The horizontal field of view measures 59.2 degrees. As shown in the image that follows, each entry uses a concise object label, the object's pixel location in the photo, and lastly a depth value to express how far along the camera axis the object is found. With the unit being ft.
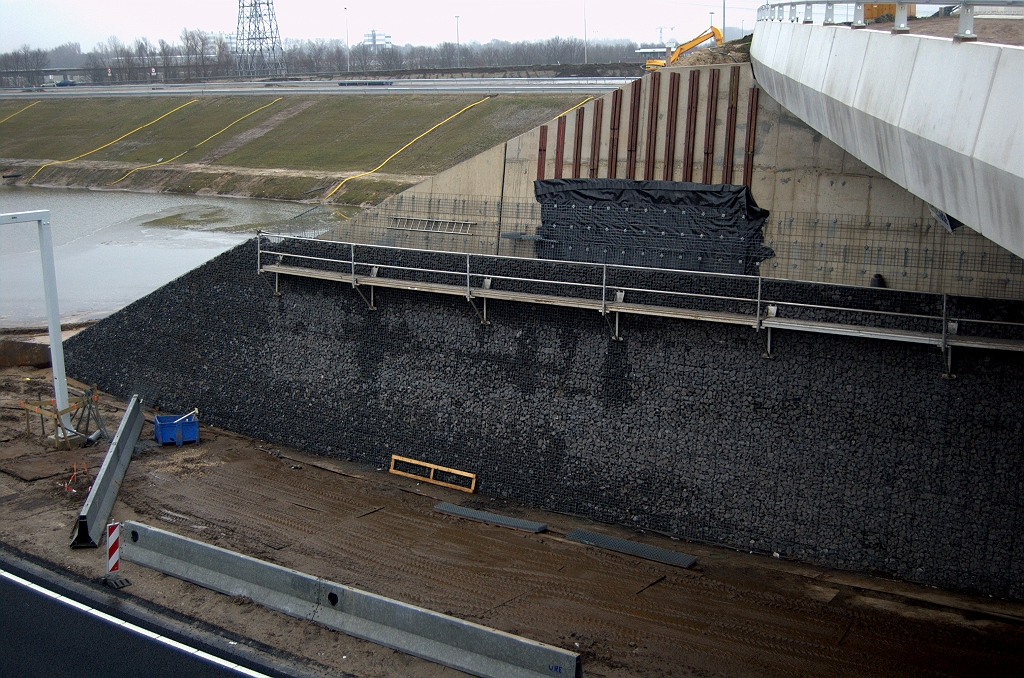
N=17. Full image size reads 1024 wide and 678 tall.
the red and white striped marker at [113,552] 40.47
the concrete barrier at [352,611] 32.17
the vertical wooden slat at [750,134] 52.90
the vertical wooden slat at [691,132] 55.26
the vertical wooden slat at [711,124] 54.44
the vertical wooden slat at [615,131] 57.77
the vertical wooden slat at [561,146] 59.41
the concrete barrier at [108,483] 44.50
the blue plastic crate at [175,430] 60.59
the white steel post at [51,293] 57.62
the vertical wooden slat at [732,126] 53.72
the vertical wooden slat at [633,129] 57.26
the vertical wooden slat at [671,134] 55.88
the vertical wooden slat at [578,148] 58.75
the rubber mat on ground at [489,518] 47.98
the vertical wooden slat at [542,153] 59.82
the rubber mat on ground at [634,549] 43.75
